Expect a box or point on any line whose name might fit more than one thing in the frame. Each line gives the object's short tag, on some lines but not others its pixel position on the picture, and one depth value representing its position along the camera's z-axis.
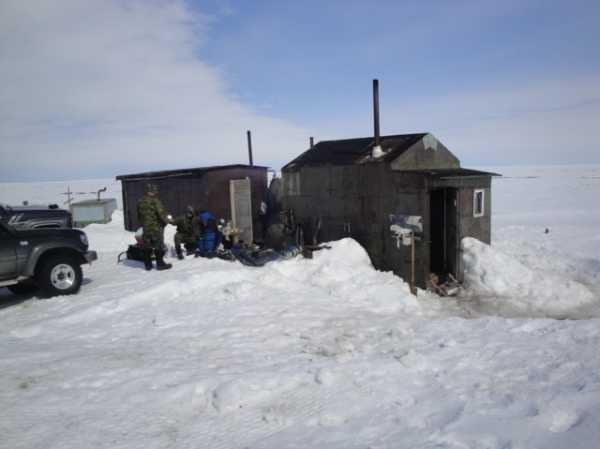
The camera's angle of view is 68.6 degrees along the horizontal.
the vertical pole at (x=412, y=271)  10.35
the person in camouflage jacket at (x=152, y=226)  10.30
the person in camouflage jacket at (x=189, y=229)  12.01
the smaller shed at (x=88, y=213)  21.92
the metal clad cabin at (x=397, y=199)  10.71
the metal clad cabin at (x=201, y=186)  15.42
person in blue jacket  11.62
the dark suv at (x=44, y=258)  8.12
